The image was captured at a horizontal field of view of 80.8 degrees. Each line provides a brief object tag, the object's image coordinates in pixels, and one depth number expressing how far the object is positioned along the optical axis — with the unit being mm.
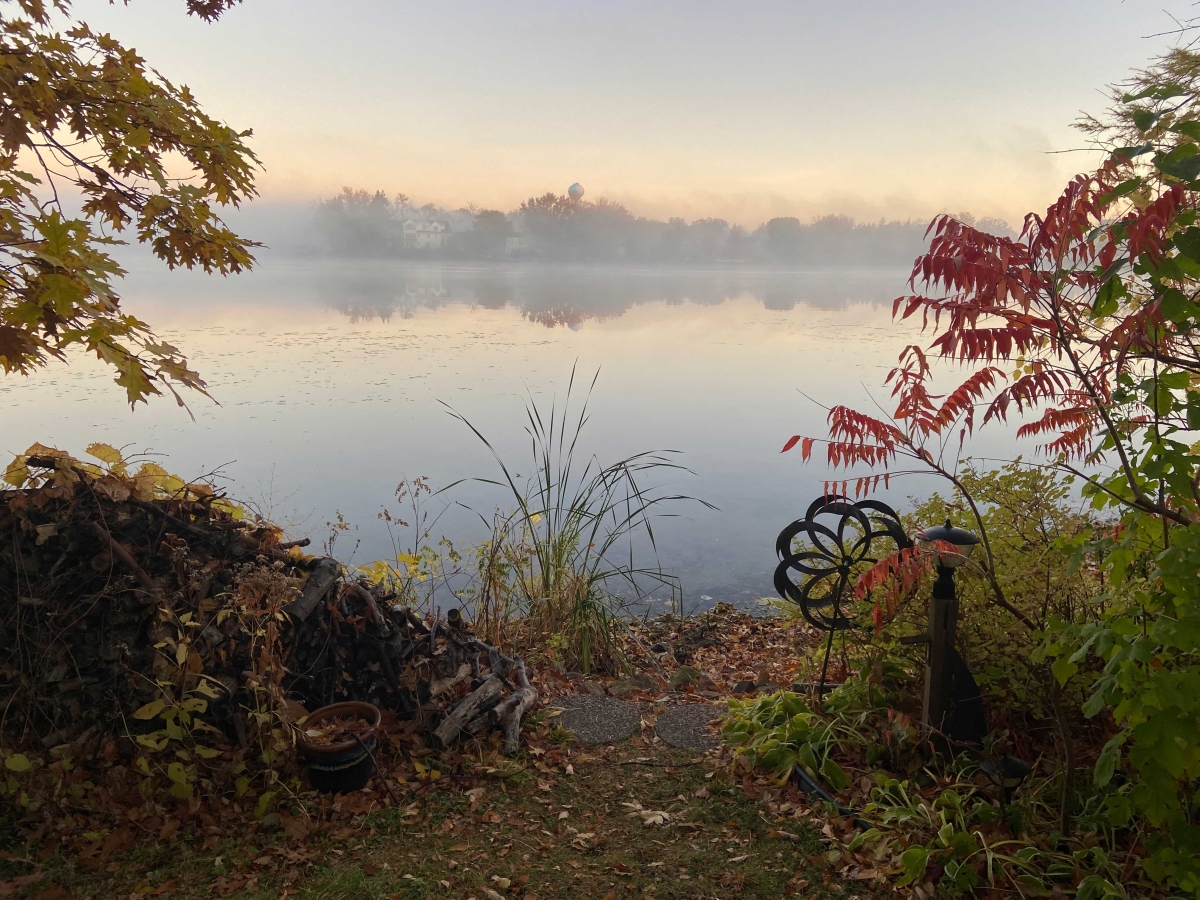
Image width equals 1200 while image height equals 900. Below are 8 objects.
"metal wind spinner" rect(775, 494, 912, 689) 3592
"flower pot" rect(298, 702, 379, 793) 2941
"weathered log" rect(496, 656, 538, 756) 3504
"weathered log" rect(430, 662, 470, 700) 3602
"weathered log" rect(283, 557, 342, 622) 3320
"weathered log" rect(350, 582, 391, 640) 3516
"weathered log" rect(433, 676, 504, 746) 3393
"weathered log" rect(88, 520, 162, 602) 3027
